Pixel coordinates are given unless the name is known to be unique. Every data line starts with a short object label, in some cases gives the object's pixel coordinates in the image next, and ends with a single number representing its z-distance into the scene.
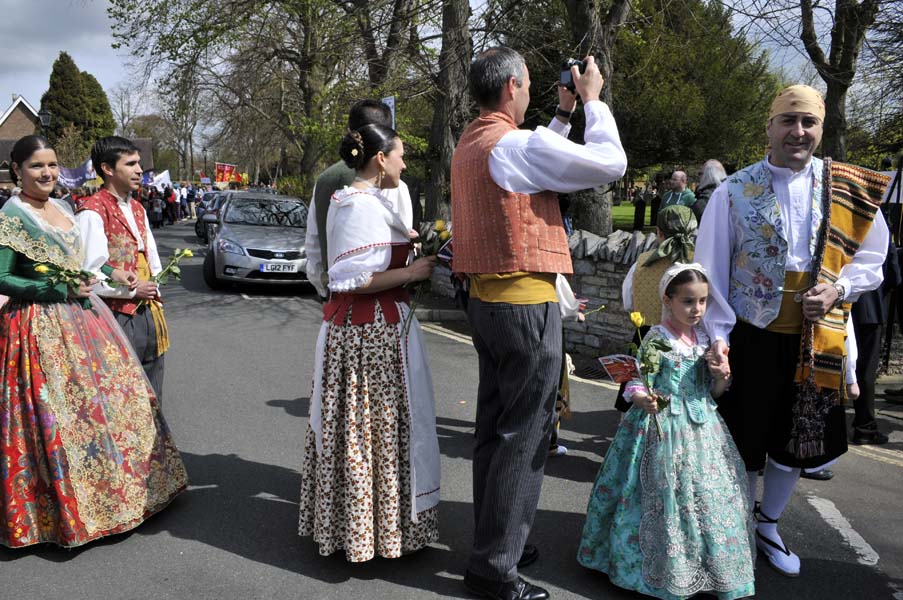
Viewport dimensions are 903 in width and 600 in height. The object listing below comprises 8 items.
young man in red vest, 3.81
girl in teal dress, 2.85
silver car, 11.88
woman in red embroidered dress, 3.33
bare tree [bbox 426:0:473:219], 10.28
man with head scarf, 3.04
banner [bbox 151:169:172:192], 34.50
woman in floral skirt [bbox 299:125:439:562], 3.07
